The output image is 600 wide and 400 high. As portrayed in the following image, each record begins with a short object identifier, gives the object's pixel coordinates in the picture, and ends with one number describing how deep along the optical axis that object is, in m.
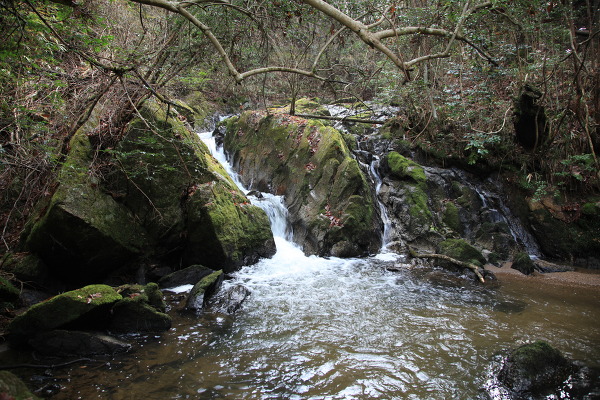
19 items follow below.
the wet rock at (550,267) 8.27
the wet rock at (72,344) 4.13
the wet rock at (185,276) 6.71
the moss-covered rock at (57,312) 4.16
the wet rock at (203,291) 5.68
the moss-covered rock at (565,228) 8.78
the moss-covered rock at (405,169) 10.84
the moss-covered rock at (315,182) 9.19
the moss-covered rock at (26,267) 5.50
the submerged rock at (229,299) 5.69
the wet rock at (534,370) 3.56
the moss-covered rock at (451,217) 9.96
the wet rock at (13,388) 2.56
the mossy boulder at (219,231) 7.31
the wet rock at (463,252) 8.31
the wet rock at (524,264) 8.10
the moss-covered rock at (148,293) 5.38
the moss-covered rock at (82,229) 5.81
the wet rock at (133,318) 4.84
